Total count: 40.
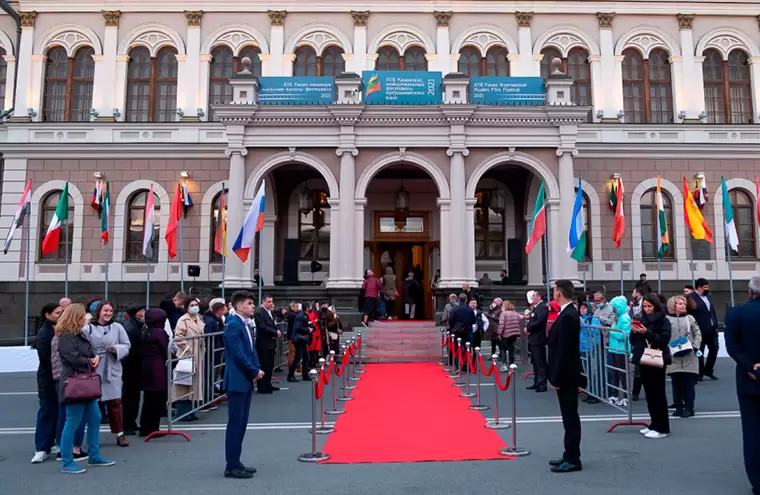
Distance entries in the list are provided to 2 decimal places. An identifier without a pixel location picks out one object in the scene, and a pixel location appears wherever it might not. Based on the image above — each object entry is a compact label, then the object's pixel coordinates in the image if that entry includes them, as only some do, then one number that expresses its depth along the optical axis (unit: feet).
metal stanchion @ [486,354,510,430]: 31.78
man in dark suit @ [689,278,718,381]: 43.68
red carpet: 26.86
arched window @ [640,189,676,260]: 87.04
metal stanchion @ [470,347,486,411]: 37.37
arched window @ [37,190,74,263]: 86.53
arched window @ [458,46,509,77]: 93.35
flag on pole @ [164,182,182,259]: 74.38
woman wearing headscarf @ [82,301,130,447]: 27.30
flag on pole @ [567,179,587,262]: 66.54
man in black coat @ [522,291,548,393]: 42.34
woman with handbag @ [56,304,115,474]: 24.29
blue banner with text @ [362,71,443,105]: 75.51
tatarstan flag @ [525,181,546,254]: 65.67
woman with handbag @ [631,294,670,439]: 28.76
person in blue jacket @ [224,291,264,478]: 23.62
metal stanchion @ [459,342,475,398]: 41.51
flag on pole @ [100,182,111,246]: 79.46
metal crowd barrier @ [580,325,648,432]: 35.76
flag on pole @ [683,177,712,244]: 71.56
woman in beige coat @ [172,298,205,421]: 34.47
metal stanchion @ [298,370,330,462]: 25.92
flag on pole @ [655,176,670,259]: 74.59
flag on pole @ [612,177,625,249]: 72.59
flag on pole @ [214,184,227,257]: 74.54
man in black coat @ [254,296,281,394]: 43.45
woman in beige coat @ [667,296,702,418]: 33.22
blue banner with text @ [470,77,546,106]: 76.89
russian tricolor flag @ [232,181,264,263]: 61.77
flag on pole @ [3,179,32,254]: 73.45
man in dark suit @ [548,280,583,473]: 23.97
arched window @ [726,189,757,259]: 87.86
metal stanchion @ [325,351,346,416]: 36.56
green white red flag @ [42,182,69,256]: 72.18
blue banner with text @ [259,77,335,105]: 76.18
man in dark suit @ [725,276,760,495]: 20.56
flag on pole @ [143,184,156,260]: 71.92
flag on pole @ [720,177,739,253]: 72.02
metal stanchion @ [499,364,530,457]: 26.35
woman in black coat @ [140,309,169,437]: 30.27
